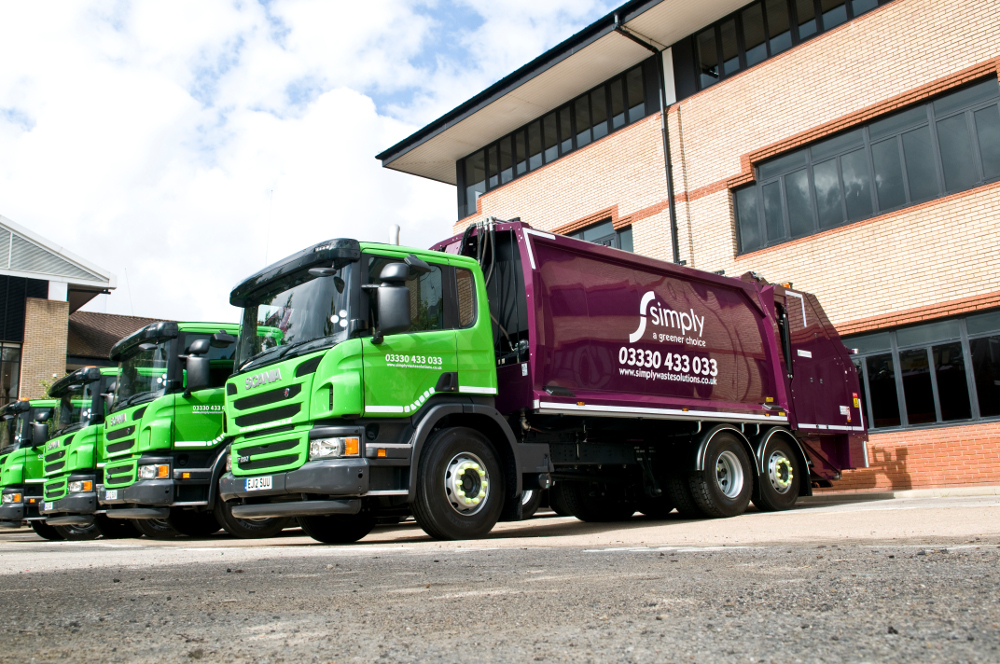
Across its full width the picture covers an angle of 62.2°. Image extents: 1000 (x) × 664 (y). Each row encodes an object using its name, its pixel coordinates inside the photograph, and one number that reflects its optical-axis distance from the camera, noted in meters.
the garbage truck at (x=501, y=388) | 7.36
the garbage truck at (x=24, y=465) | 14.32
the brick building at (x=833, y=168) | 13.77
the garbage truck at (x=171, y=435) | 10.19
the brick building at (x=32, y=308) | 29.88
